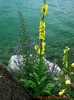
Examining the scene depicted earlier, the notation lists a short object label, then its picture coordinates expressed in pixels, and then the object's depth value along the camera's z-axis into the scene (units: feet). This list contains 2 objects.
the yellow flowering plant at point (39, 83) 6.58
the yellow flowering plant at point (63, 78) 6.08
